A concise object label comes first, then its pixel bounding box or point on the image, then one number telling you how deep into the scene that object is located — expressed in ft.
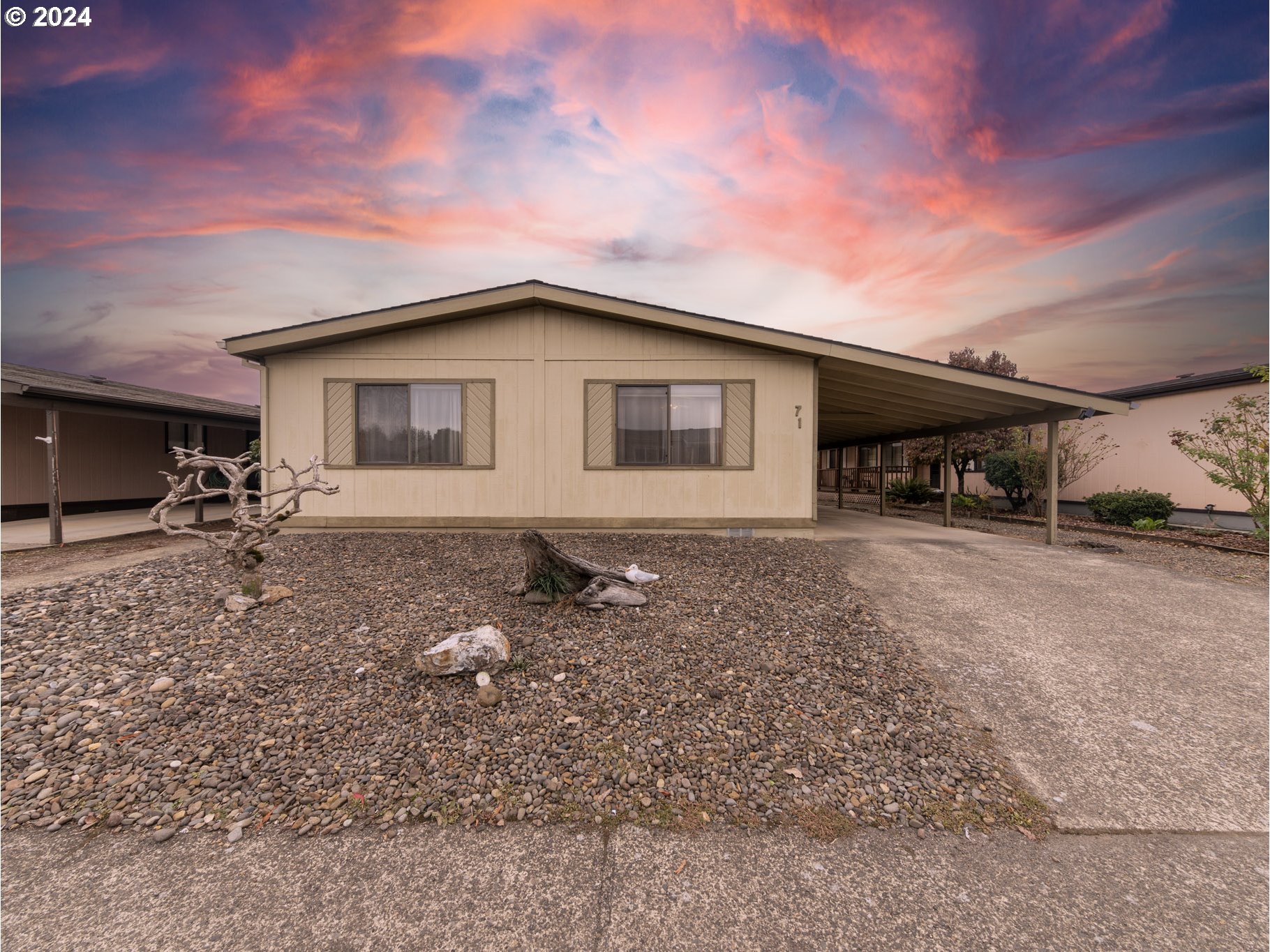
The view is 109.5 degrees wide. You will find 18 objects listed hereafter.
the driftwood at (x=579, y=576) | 13.53
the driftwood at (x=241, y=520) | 13.12
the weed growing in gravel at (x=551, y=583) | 13.73
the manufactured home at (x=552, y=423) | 23.31
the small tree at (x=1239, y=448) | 25.20
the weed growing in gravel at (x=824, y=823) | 6.50
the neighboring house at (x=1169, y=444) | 31.16
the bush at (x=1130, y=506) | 32.04
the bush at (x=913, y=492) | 49.52
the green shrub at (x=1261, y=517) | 24.68
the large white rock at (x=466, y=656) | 9.64
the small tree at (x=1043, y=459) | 37.99
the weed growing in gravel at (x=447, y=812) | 6.66
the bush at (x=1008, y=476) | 41.16
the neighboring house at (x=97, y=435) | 26.94
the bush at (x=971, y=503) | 42.80
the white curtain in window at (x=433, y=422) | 23.63
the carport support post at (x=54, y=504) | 22.63
